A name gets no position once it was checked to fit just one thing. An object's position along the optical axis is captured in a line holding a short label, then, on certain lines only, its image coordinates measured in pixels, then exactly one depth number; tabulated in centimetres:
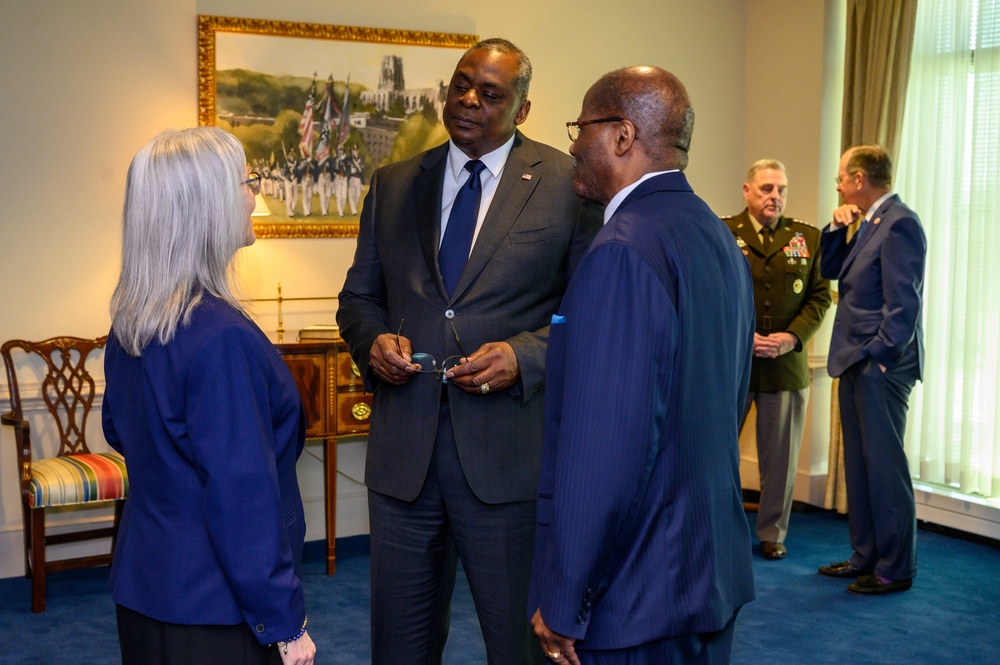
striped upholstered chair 437
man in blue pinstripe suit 165
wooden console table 483
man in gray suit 248
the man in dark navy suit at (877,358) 441
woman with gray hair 173
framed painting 504
